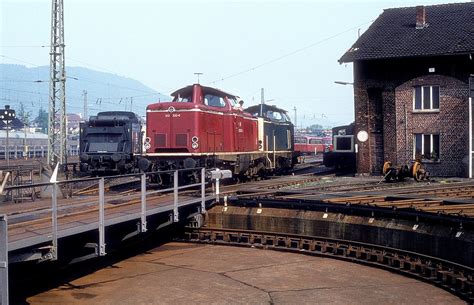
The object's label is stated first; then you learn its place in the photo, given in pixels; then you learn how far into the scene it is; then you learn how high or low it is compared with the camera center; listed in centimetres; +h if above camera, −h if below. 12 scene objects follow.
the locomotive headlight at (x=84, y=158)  2928 -20
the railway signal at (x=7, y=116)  2830 +191
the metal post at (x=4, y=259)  870 -158
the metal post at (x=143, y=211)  1367 -135
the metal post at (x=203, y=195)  1775 -127
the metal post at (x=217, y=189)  1856 -117
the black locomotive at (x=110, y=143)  2938 +57
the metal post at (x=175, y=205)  1555 -137
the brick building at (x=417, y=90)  2873 +318
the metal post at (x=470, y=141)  2808 +51
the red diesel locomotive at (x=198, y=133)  2195 +81
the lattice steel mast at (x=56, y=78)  3011 +395
